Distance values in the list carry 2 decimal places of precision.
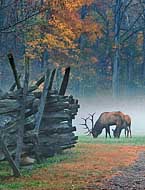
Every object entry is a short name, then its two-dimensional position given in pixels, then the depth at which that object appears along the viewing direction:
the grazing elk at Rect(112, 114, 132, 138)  32.33
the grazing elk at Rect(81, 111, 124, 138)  32.41
